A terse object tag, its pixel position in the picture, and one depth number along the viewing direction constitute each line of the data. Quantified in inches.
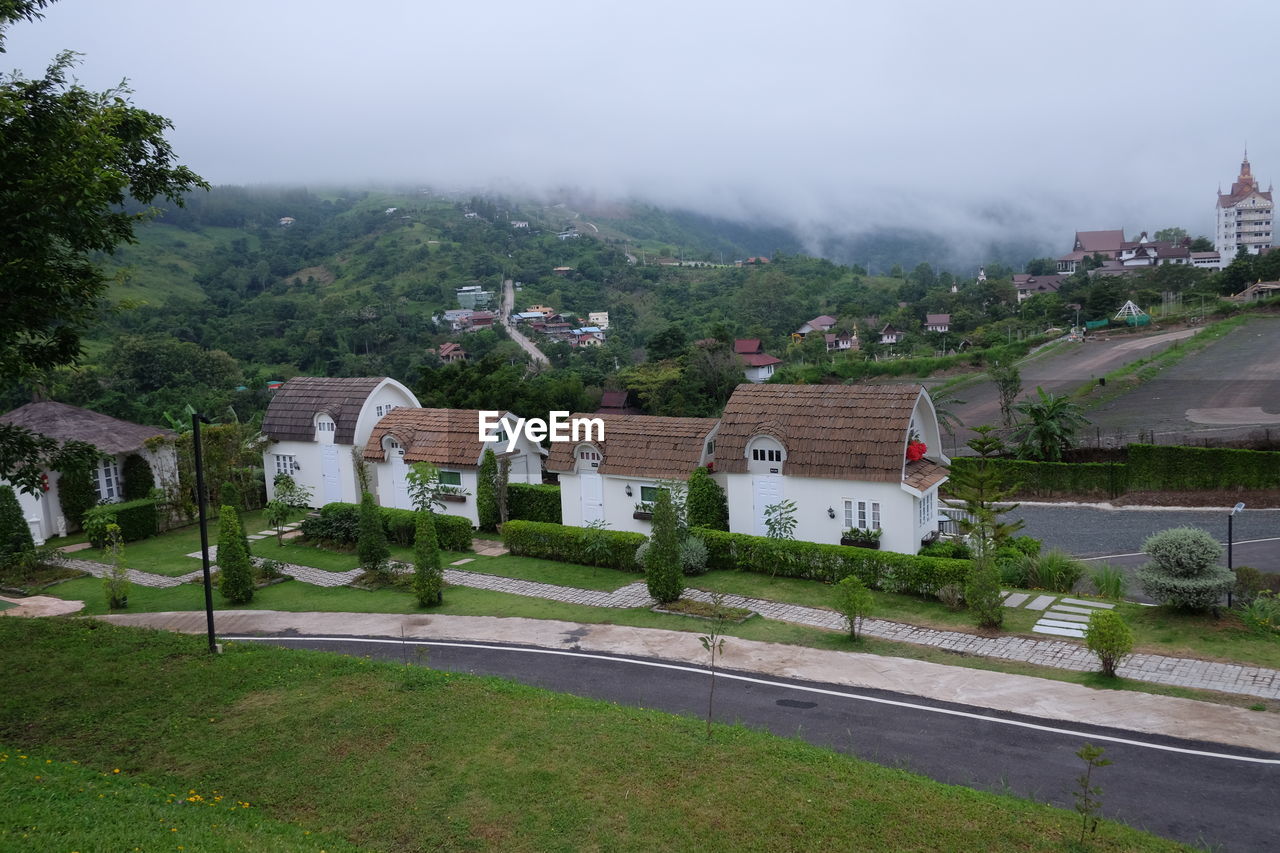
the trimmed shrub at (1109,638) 569.0
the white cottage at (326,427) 1256.2
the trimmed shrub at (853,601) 681.0
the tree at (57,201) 465.7
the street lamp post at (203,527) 621.0
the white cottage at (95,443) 1190.3
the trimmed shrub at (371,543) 954.1
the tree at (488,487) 1135.6
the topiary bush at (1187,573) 668.1
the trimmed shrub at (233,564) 876.6
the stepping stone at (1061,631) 681.0
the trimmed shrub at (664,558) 797.9
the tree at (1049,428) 1395.2
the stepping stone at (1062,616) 715.4
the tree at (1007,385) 1734.7
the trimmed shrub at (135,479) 1273.4
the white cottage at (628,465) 1015.0
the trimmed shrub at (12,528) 1046.4
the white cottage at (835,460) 894.4
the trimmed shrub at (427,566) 838.5
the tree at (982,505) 738.8
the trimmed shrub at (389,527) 1077.8
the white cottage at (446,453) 1163.3
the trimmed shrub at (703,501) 985.5
